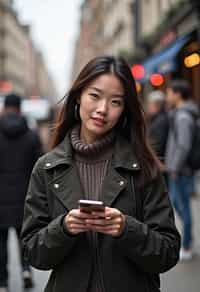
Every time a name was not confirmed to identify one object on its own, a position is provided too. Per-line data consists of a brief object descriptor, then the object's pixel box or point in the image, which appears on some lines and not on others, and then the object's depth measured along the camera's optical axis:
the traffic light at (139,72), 21.34
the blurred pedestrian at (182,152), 6.91
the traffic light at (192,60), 11.51
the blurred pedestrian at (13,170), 5.85
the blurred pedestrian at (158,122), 8.12
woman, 2.29
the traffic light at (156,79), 20.39
